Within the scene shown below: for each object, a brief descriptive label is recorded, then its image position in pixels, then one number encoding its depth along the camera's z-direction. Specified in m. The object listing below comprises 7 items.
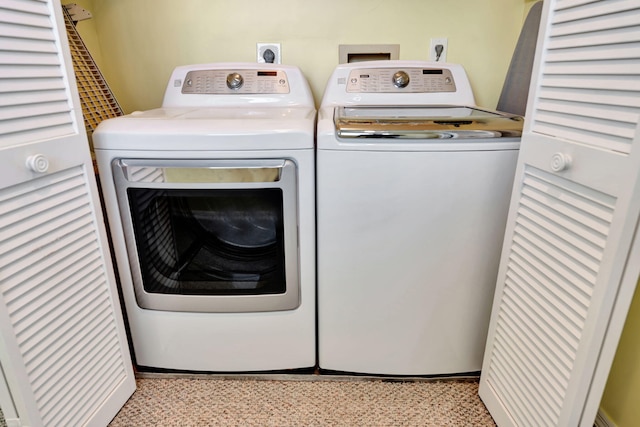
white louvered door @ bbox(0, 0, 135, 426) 0.76
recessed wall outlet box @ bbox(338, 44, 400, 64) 1.59
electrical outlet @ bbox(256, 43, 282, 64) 1.60
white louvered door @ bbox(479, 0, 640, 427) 0.66
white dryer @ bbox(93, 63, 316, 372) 0.98
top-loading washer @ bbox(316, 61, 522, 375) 0.98
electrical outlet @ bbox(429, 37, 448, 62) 1.59
